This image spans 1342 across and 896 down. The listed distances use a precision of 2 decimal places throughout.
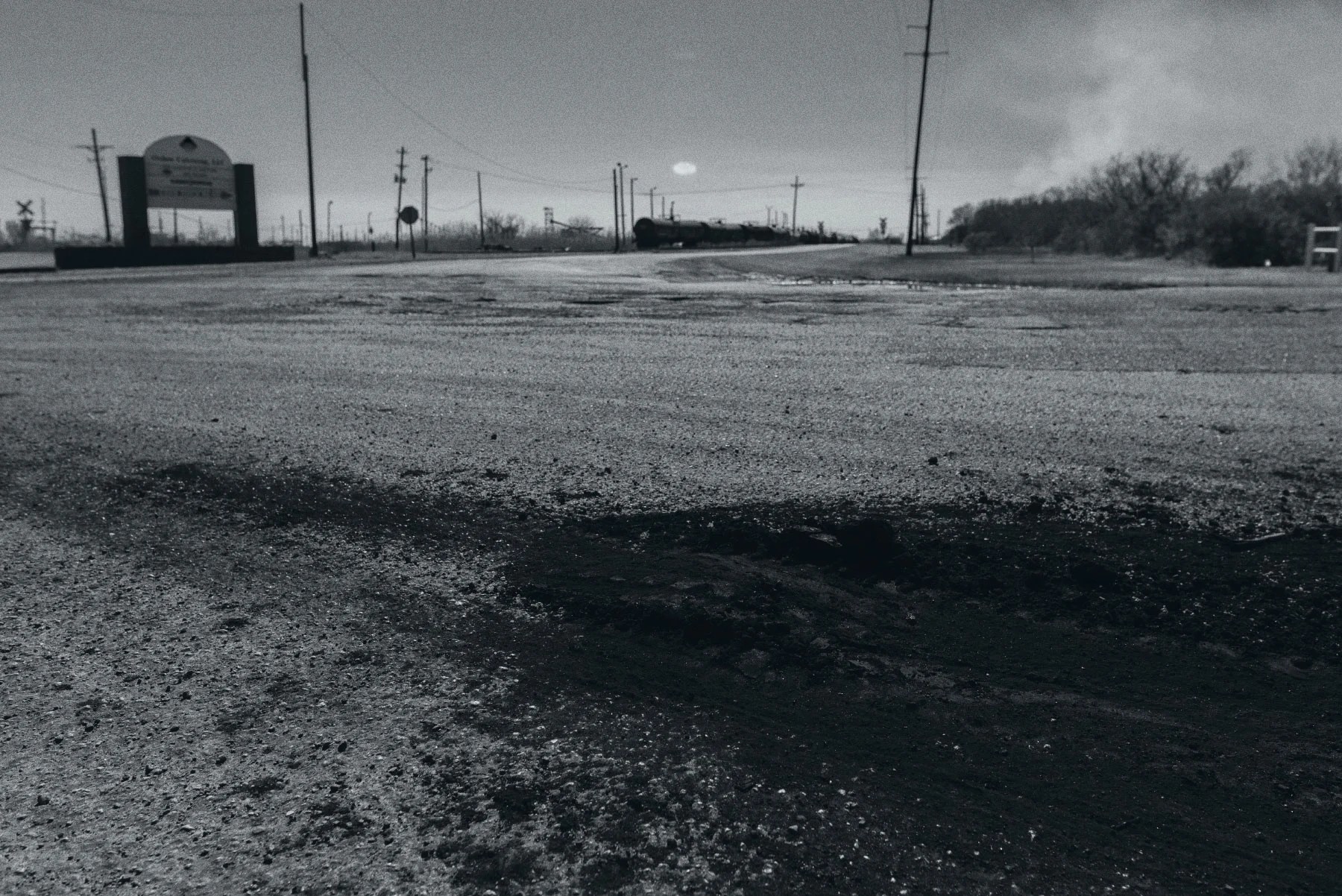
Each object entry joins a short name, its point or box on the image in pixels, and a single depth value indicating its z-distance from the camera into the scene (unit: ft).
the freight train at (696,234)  215.92
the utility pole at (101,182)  241.41
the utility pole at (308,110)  156.66
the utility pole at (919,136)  132.46
